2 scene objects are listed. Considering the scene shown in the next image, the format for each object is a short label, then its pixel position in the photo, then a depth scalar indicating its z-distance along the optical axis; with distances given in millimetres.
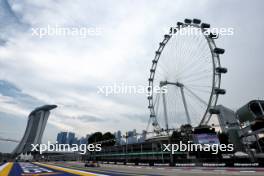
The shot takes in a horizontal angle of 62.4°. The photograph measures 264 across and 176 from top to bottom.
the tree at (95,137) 126938
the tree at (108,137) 123300
